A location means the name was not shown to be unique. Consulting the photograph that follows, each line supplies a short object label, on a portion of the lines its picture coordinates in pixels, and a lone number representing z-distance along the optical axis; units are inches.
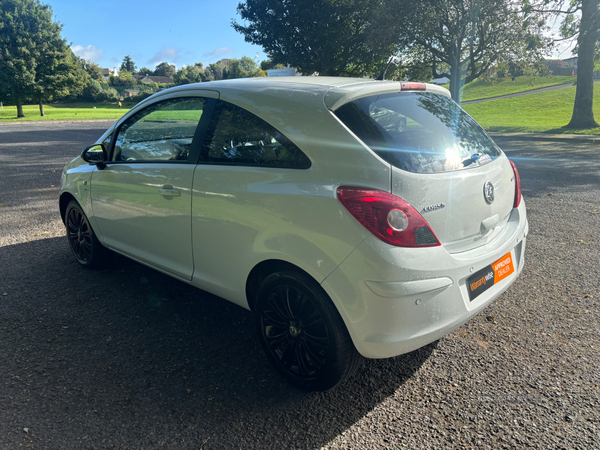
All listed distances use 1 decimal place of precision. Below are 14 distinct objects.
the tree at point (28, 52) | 1572.3
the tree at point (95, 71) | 3902.6
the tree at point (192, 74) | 3816.9
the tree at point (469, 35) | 851.4
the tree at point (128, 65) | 6702.8
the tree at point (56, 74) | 1638.8
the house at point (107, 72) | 6673.7
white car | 87.3
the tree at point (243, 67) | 4012.3
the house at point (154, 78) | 5589.1
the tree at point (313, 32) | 1227.9
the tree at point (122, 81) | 4089.6
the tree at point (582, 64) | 804.8
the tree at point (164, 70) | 6569.9
